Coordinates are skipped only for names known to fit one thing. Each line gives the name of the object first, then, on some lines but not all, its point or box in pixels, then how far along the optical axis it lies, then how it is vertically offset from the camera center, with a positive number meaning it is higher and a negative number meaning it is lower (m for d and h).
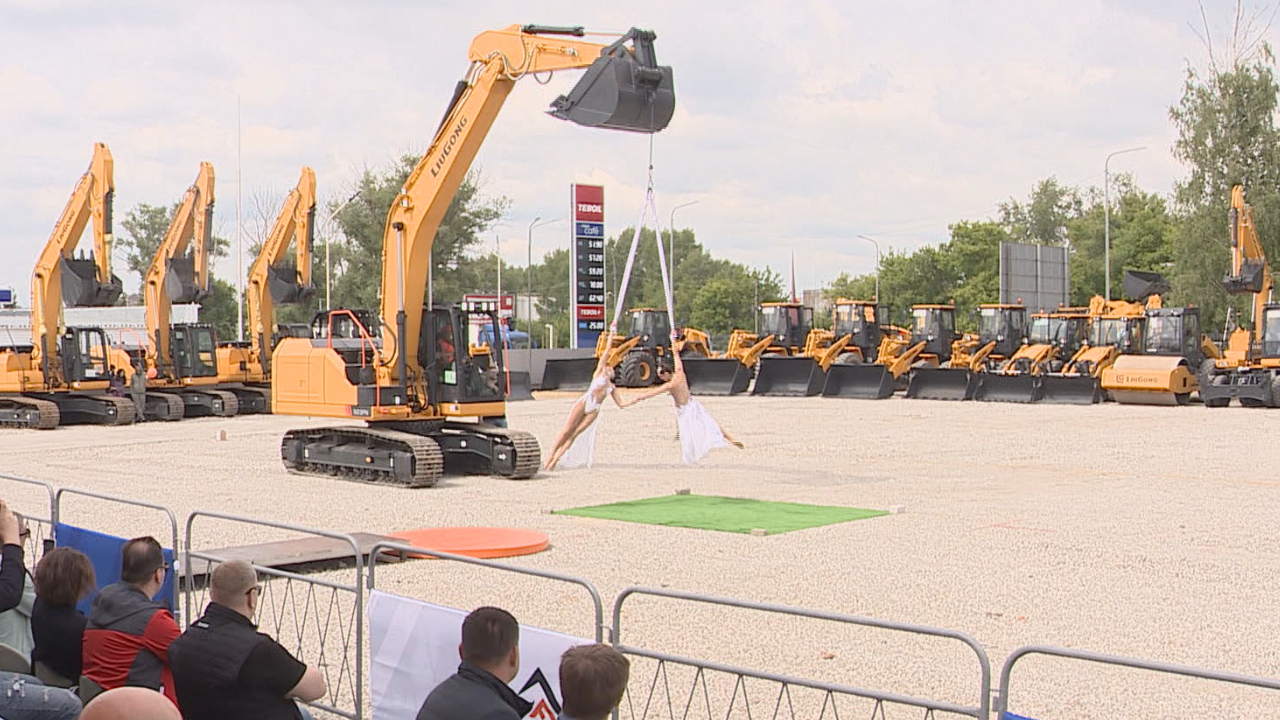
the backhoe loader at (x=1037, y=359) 38.34 -0.61
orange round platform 12.54 -1.83
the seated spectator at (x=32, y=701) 5.22 -1.33
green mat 15.03 -1.95
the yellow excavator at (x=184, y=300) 34.25 +0.95
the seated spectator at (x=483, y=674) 4.74 -1.14
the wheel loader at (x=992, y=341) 44.28 -0.06
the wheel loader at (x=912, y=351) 42.44 -0.38
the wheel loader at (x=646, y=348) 42.19 -0.16
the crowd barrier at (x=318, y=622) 7.53 -1.94
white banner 5.56 -1.34
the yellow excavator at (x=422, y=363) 18.61 -0.24
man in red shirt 6.12 -1.29
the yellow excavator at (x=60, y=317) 31.52 +0.76
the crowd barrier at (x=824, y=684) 4.96 -1.31
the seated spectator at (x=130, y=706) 3.32 -0.86
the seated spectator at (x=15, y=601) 6.76 -1.22
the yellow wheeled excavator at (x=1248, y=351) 34.03 -0.39
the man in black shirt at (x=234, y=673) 5.45 -1.28
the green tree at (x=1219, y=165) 55.28 +6.87
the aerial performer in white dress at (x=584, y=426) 18.61 -1.12
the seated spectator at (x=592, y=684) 4.22 -1.03
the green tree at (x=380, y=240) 71.56 +5.54
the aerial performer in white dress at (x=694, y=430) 17.73 -1.11
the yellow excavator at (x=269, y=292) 34.34 +1.40
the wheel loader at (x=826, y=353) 43.34 -0.42
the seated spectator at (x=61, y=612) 6.35 -1.21
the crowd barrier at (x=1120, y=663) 4.39 -1.08
